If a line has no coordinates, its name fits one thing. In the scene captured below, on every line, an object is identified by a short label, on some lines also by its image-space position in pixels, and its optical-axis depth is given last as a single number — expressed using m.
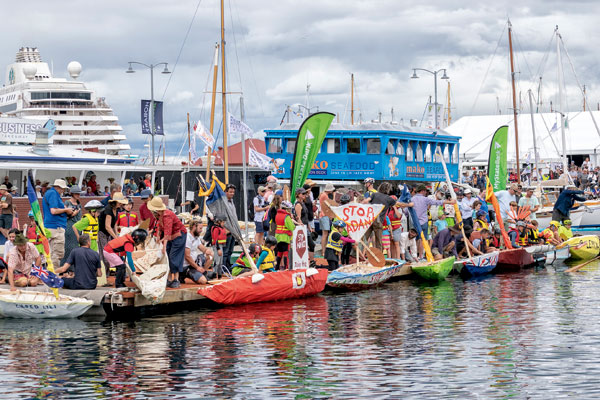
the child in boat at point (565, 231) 31.56
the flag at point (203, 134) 29.03
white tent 61.81
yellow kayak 30.12
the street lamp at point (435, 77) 46.47
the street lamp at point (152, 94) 43.39
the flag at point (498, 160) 33.94
